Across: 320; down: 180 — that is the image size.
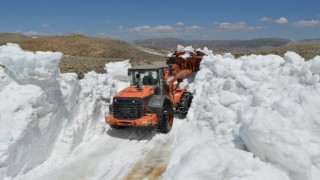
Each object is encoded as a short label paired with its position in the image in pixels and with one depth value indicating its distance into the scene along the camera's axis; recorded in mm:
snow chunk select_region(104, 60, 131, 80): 12930
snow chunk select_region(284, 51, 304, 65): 6728
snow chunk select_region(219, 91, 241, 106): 7517
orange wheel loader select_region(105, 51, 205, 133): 8481
